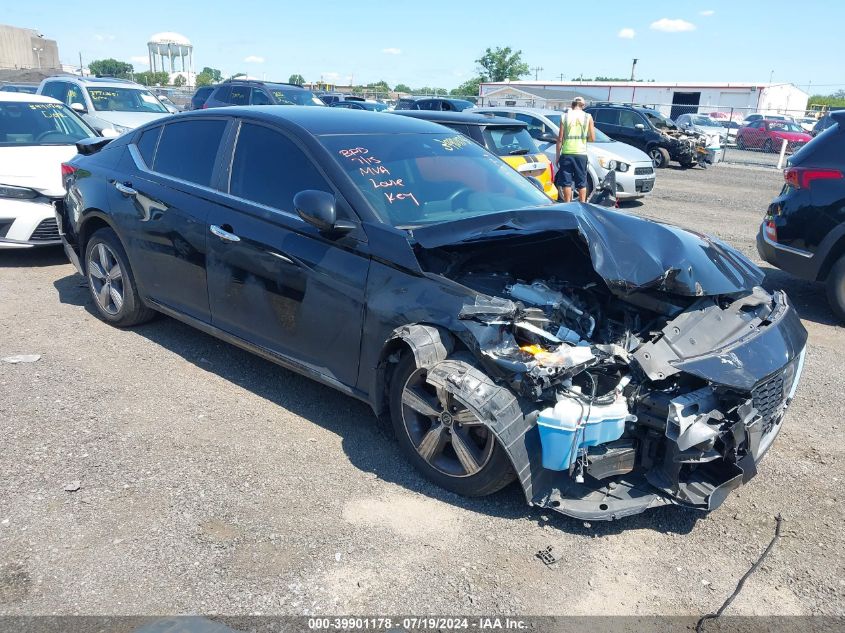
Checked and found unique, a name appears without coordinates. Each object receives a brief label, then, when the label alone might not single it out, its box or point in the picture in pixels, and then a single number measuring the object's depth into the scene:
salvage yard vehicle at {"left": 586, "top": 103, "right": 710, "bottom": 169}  20.25
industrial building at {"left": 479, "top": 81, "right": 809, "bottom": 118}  46.28
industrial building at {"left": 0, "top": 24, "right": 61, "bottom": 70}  71.88
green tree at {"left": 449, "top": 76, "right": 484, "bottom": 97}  75.16
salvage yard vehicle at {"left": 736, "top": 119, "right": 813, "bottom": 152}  27.78
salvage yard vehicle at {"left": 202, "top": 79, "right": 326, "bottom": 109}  16.20
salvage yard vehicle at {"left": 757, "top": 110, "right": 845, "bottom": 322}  6.15
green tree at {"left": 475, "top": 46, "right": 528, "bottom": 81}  75.25
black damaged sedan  3.05
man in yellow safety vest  10.53
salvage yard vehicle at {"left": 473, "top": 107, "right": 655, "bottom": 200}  12.31
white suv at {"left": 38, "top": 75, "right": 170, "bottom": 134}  12.14
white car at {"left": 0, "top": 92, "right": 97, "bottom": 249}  6.93
